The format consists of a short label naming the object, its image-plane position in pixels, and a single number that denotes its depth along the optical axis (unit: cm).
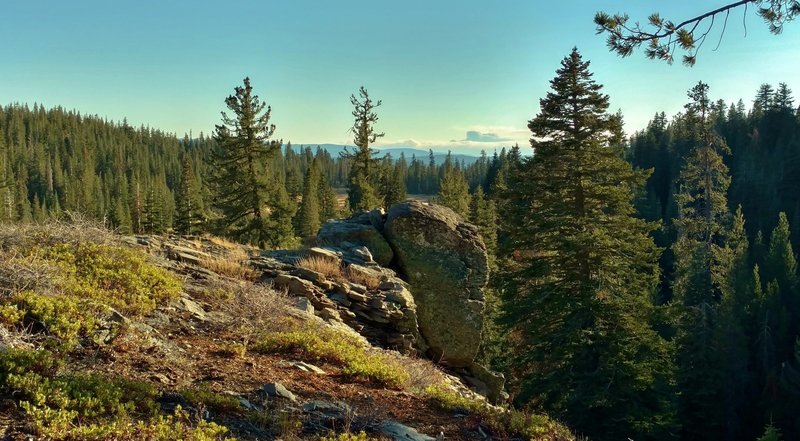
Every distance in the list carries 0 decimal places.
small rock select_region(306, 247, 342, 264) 1298
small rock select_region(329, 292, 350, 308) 1142
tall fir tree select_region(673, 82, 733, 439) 2795
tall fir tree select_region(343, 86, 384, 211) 3622
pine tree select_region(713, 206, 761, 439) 3212
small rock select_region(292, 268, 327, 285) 1163
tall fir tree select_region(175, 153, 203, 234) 4884
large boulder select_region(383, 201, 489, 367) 1376
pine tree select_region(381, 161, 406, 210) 4447
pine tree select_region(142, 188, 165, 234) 6247
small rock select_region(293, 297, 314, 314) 998
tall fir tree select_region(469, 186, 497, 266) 3667
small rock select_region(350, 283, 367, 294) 1204
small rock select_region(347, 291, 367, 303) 1170
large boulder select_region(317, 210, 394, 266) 1512
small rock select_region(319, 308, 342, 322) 1042
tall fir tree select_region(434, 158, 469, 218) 4791
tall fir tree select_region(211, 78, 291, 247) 2784
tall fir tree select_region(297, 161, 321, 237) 5581
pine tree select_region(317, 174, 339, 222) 6250
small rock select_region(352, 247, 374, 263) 1418
